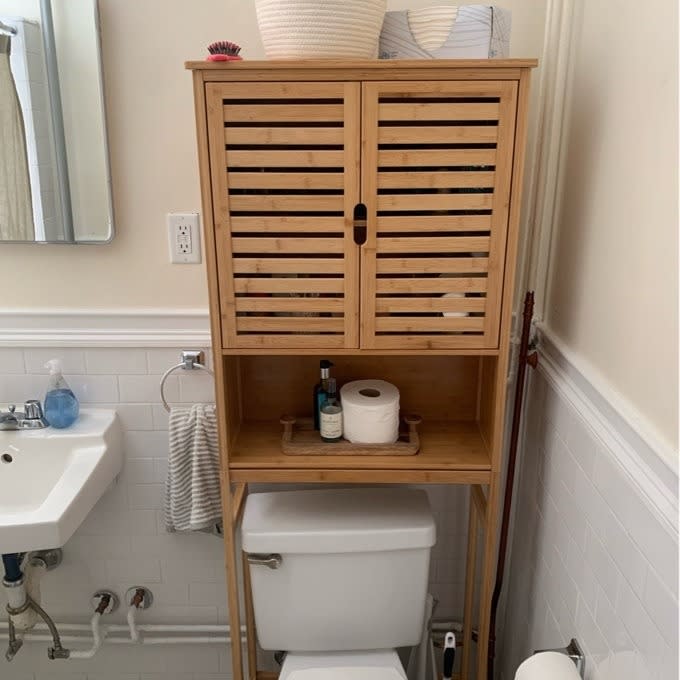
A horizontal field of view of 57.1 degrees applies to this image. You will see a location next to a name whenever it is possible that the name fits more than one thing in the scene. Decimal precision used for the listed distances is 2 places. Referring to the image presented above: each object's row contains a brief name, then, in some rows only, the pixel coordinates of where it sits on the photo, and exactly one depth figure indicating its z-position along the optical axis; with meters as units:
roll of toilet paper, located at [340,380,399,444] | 1.35
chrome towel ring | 1.52
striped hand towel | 1.51
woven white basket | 1.08
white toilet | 1.39
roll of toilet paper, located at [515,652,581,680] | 1.03
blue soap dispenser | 1.50
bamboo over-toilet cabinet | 1.10
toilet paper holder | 1.13
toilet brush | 1.25
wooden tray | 1.34
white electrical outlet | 1.46
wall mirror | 1.36
